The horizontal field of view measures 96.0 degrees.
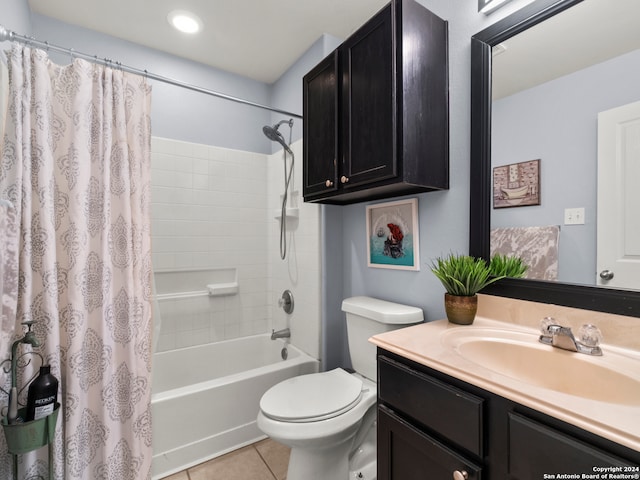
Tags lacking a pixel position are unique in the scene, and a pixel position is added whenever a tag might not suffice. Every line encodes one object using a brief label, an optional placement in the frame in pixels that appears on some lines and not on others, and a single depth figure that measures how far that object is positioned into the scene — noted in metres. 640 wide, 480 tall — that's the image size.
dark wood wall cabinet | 1.14
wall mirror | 0.85
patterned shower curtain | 1.11
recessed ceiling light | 1.78
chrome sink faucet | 0.81
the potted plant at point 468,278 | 1.07
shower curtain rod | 1.08
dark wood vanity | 0.54
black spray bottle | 1.04
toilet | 1.17
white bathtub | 1.52
